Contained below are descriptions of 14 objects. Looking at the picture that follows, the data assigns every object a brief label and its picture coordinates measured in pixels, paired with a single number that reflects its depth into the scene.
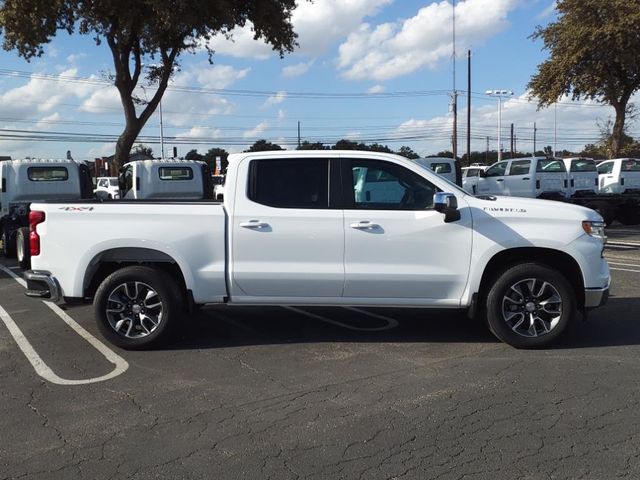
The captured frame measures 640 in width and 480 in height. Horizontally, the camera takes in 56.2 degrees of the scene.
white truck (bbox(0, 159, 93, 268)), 12.87
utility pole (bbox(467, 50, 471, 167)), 39.12
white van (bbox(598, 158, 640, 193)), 20.83
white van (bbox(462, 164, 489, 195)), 21.30
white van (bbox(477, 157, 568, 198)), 18.14
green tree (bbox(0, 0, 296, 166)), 17.50
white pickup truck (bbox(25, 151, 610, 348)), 5.59
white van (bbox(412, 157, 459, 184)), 19.64
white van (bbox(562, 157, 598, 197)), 18.70
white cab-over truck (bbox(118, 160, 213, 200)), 16.22
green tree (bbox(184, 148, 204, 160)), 62.25
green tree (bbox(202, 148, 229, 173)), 63.49
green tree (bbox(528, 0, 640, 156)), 25.06
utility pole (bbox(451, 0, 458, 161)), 42.27
